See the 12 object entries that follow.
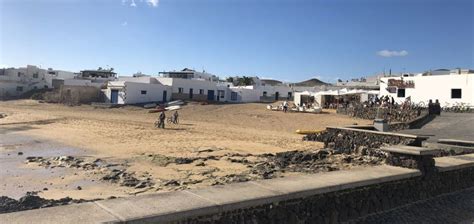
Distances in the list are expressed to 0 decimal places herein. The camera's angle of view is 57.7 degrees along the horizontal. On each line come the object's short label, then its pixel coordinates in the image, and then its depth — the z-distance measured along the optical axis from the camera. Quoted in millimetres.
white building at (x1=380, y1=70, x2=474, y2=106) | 35844
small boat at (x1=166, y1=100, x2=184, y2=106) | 53462
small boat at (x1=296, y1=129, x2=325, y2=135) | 29070
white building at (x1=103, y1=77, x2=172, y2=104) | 53688
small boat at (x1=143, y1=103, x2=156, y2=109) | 51562
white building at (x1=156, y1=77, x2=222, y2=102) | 59969
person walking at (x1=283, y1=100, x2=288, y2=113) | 46119
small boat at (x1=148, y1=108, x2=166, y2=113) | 47406
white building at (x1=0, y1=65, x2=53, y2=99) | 66125
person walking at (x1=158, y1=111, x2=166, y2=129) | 31000
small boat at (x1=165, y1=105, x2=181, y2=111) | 49378
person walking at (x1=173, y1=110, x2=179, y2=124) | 35356
